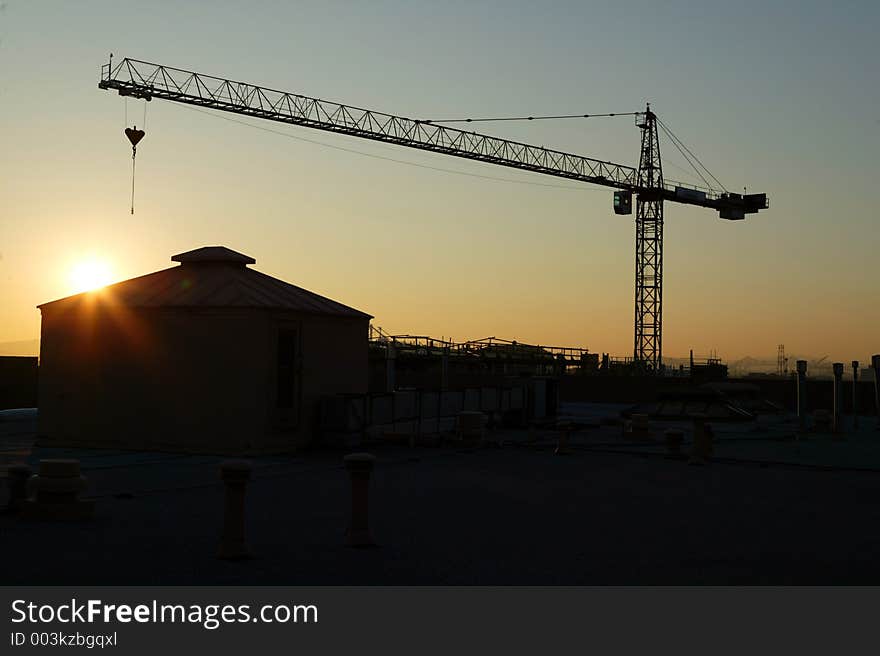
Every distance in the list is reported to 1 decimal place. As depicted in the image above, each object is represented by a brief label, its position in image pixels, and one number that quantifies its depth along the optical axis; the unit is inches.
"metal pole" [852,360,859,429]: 1409.8
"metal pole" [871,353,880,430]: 1448.1
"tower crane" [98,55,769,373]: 3334.2
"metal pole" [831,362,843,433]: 1249.1
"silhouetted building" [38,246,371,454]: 876.0
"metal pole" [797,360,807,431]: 1261.1
